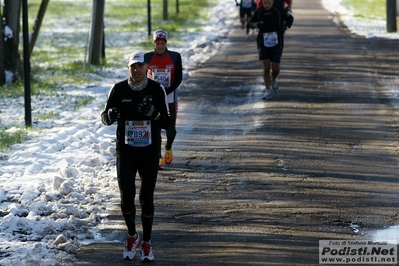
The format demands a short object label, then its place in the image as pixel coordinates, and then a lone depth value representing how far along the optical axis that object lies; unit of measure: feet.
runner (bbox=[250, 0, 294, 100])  107.45
